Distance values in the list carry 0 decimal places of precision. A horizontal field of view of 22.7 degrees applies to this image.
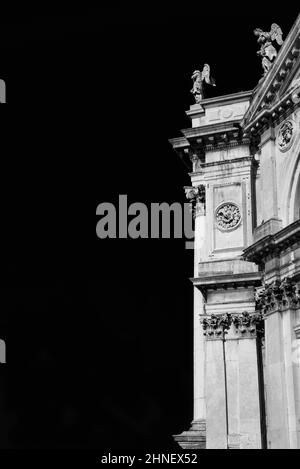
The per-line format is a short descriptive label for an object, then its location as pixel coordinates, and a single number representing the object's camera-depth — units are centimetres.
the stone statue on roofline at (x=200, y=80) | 3397
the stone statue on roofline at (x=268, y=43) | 3022
